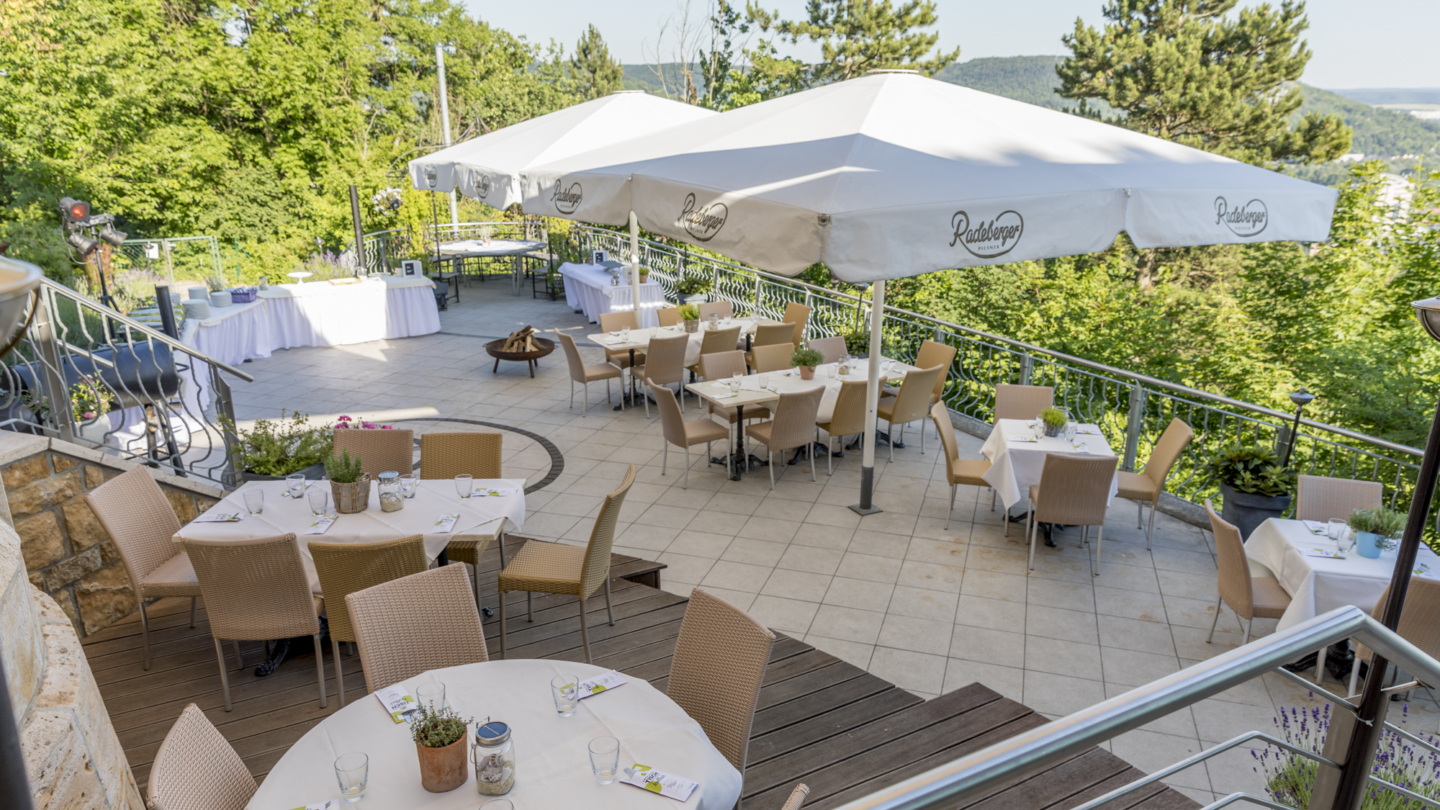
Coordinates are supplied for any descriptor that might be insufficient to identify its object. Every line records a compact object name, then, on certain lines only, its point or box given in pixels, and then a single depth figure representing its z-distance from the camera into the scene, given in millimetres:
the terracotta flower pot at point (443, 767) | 2391
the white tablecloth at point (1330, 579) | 4246
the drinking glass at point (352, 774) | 2350
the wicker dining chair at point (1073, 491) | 5371
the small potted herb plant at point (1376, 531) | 4391
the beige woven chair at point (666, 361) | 8484
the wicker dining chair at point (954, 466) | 6184
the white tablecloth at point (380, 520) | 4238
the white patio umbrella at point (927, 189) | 3850
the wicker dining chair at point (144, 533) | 4188
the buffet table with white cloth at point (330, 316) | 10945
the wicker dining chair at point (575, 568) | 4312
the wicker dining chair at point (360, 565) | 3736
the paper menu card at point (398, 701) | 2799
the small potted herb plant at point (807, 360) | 7359
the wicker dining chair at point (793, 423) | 6762
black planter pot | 5465
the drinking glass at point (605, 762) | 2469
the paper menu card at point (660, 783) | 2430
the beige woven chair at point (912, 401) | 7211
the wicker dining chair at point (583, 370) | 8477
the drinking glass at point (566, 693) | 2803
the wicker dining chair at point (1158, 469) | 5789
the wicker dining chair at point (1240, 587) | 4479
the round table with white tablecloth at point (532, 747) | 2410
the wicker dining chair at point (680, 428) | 6812
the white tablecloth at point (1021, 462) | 5906
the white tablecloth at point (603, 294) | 12266
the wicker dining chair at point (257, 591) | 3752
